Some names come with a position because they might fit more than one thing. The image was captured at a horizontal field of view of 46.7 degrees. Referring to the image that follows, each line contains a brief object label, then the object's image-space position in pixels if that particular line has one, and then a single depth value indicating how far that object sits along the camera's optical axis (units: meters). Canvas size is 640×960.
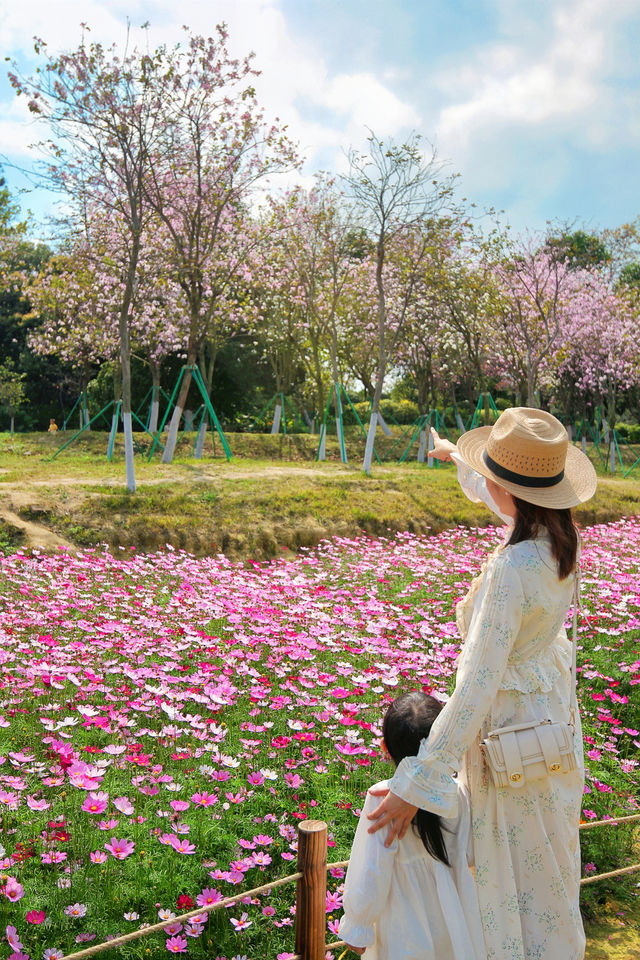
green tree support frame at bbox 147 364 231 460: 14.66
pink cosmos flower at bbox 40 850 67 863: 2.64
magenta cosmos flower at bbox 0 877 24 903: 2.41
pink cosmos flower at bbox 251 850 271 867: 2.79
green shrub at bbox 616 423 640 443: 33.84
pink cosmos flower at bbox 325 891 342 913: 2.67
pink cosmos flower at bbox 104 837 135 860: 2.58
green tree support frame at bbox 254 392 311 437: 21.70
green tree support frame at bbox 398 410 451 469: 21.57
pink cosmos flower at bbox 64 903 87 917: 2.47
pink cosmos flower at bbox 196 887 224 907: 2.57
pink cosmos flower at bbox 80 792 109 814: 2.85
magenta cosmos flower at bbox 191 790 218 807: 3.02
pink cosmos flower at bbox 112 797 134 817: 2.87
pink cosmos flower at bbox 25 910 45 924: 2.41
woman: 1.80
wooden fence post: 2.20
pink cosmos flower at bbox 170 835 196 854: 2.71
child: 1.86
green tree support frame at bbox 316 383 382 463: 17.50
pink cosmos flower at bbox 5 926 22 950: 2.29
